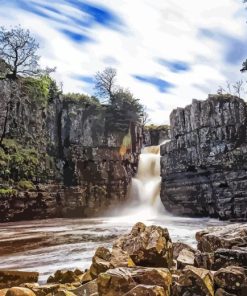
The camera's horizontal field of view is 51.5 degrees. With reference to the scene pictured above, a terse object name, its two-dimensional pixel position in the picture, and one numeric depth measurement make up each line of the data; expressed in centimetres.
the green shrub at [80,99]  3231
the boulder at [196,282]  477
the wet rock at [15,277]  676
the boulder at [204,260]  621
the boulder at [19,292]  519
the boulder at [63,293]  505
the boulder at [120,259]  613
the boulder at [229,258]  589
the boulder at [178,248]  778
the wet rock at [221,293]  479
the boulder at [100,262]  626
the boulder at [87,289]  544
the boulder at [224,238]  737
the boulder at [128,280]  492
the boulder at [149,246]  654
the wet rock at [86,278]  635
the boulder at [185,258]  682
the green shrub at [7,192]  2456
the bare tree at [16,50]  2800
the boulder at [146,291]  457
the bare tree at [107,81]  4097
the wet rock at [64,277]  666
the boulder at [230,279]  484
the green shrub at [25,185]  2615
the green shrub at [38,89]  2827
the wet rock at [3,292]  584
